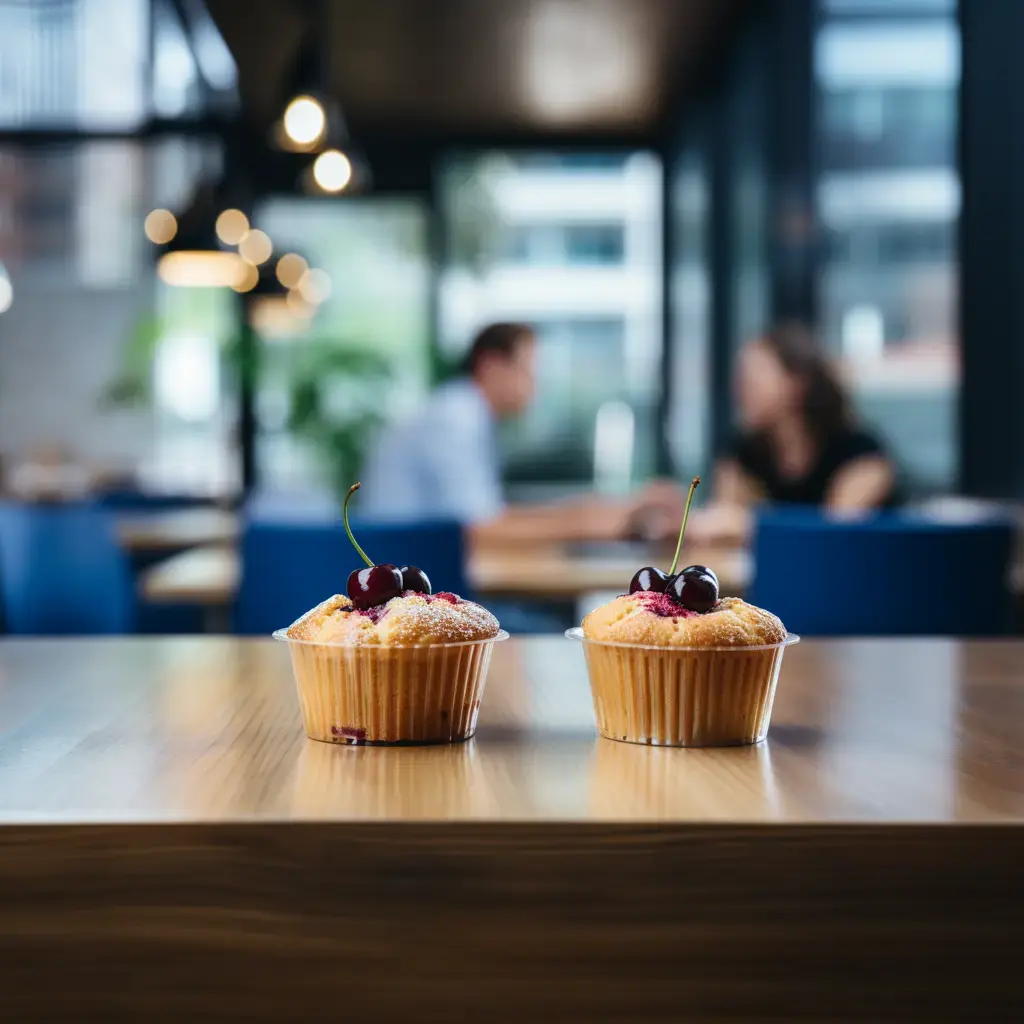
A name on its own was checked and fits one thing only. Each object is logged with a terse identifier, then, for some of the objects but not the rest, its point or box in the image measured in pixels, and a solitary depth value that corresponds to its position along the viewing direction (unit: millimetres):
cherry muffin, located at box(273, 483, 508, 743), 946
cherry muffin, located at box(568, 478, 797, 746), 942
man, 3936
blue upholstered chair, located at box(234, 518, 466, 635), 2516
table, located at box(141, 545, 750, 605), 2805
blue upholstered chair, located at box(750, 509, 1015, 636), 2486
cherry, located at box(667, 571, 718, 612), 982
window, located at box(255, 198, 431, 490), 8445
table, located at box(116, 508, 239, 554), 4145
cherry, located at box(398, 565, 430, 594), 1032
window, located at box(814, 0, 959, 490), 4867
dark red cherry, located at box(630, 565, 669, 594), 1021
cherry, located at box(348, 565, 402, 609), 999
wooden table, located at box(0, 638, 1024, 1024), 725
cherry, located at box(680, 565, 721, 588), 993
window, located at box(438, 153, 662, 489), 8469
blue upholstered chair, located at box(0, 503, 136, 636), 3961
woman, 4152
